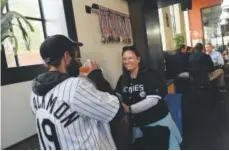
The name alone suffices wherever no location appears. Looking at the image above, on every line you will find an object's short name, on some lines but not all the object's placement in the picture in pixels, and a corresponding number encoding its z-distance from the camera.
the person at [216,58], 5.91
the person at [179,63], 5.36
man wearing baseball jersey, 0.92
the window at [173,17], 8.86
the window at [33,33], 1.63
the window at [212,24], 9.20
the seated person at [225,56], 6.54
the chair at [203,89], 4.27
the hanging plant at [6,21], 1.09
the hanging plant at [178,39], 7.44
